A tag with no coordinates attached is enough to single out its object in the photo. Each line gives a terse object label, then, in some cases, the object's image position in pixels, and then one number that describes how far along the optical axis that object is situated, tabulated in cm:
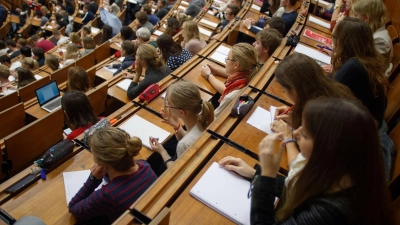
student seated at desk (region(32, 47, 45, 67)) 332
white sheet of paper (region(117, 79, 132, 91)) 202
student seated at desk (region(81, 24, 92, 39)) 375
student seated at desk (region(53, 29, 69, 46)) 404
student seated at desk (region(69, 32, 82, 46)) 352
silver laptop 195
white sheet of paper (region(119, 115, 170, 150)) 132
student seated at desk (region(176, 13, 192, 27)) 324
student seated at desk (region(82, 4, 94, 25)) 502
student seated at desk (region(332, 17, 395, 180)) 115
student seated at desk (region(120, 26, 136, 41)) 316
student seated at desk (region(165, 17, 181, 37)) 298
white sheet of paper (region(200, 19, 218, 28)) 322
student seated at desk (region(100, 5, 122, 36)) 404
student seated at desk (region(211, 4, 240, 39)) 305
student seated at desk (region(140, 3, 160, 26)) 382
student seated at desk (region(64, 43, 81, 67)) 299
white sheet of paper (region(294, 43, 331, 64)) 187
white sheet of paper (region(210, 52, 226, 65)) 202
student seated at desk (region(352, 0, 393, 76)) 156
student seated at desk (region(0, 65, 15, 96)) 250
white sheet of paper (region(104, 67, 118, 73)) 254
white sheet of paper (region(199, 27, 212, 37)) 299
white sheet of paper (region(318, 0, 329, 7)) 307
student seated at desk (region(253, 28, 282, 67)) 183
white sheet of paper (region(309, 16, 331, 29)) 267
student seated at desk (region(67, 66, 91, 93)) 194
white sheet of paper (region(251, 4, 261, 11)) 344
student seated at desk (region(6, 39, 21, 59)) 437
